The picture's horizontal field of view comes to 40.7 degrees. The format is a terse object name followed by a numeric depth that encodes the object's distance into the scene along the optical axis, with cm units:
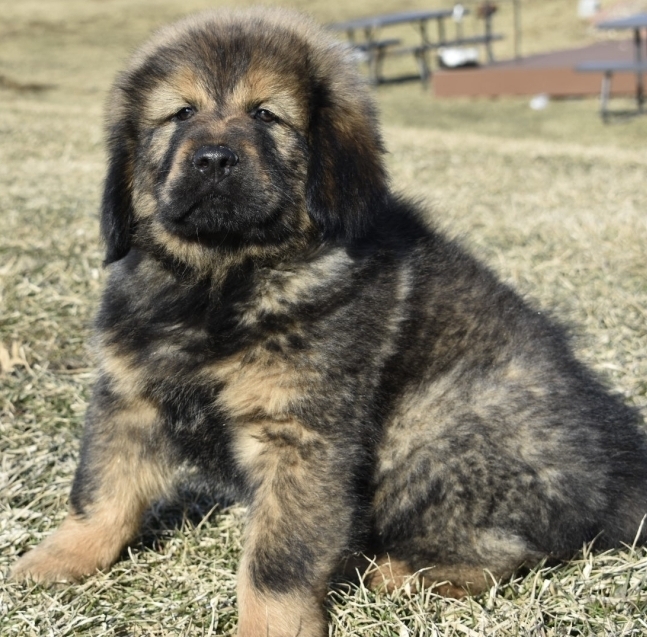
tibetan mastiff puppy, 232
